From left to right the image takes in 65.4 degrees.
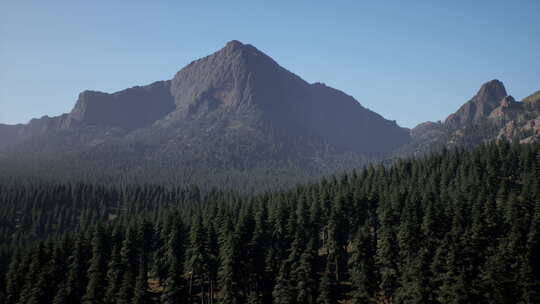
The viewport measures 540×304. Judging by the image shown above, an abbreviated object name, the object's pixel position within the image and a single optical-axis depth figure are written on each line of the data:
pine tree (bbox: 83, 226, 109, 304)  69.38
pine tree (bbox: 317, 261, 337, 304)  59.72
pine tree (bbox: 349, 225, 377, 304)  61.83
